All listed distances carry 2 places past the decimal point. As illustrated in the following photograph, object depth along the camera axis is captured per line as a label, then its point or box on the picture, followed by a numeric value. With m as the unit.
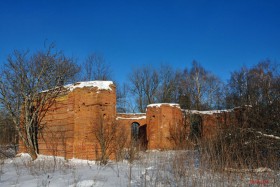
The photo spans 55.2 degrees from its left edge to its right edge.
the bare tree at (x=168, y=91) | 35.71
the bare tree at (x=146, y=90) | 36.81
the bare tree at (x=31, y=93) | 12.00
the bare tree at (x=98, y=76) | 32.58
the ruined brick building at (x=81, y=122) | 10.41
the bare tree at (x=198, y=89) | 32.50
